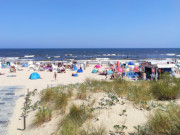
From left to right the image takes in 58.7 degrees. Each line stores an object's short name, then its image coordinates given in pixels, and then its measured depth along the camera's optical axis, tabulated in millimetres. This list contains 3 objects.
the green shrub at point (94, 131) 3054
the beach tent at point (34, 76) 12930
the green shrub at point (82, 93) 5460
